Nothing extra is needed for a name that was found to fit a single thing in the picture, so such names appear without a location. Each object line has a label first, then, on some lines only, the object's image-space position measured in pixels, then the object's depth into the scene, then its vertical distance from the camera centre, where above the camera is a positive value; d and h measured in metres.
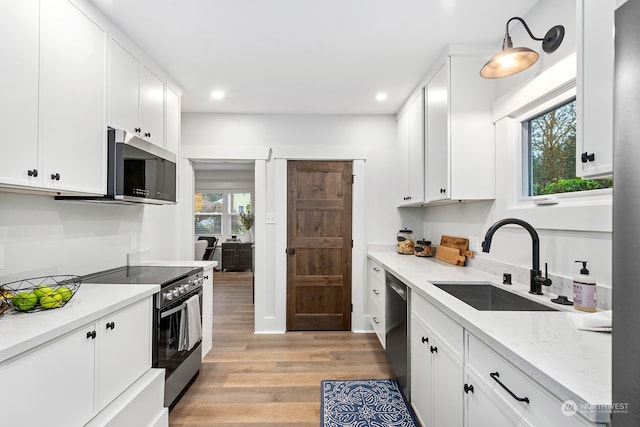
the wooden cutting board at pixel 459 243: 2.56 -0.24
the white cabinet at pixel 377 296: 2.87 -0.82
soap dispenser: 1.33 -0.33
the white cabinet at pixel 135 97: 1.97 +0.83
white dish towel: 2.14 -0.79
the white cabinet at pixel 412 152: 2.85 +0.64
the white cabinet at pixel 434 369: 1.38 -0.79
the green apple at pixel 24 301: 1.25 -0.36
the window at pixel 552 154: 1.64 +0.37
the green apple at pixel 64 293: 1.35 -0.35
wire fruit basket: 1.26 -0.36
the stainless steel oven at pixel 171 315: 1.88 -0.65
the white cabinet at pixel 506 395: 0.82 -0.55
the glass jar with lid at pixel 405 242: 3.39 -0.29
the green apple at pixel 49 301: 1.30 -0.37
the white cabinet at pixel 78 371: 1.01 -0.63
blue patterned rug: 2.01 -1.33
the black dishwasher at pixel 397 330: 2.15 -0.87
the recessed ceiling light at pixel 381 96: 3.12 +1.22
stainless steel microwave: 1.89 +0.29
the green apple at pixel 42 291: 1.29 -0.33
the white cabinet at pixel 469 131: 2.24 +0.62
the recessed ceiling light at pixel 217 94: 3.05 +1.20
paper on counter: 1.09 -0.37
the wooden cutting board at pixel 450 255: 2.60 -0.34
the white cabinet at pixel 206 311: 2.67 -0.86
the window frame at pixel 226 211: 8.02 +0.09
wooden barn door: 3.65 -0.35
